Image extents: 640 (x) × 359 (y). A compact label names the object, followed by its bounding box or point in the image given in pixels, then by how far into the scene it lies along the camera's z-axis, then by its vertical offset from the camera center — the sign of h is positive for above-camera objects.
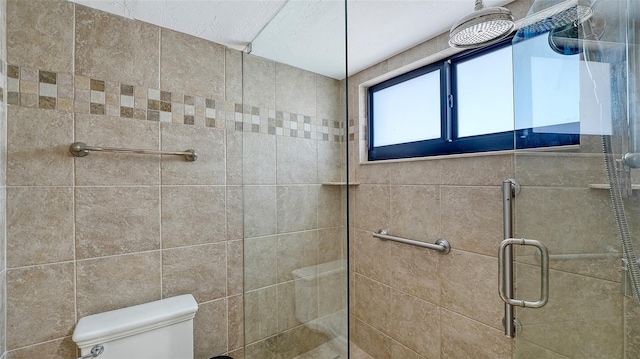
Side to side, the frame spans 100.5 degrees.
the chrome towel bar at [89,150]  1.09 +0.13
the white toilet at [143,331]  1.04 -0.62
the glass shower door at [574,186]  0.79 -0.03
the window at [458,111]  0.99 +0.39
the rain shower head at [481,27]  0.90 +0.55
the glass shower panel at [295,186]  0.99 -0.03
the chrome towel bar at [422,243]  1.40 -0.36
